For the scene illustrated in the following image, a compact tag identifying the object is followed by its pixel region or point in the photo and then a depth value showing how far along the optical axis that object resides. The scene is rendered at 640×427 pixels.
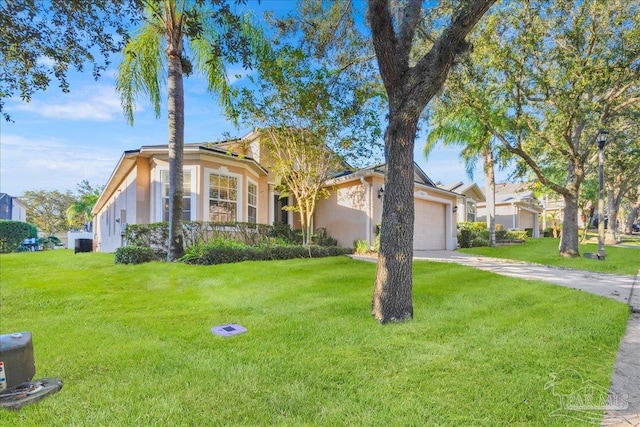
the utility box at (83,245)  15.40
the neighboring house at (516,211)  32.56
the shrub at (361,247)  13.88
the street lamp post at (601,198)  11.97
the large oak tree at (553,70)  10.70
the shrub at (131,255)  9.60
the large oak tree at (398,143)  4.66
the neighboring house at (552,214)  37.56
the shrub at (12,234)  17.53
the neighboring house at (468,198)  25.59
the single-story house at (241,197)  12.30
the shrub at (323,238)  15.08
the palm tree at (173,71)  9.81
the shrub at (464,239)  19.50
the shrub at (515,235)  23.38
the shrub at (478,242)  19.97
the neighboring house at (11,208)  33.41
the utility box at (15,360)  2.82
